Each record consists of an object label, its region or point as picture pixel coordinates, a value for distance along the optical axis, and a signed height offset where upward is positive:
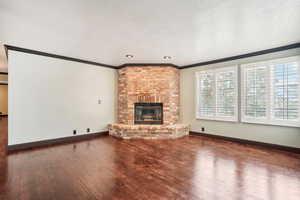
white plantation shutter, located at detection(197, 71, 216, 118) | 4.80 +0.19
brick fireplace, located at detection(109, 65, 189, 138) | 5.09 +0.05
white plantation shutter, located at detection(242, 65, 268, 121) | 3.81 +0.20
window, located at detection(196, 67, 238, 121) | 4.35 +0.18
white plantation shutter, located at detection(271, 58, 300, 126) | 3.38 +0.21
